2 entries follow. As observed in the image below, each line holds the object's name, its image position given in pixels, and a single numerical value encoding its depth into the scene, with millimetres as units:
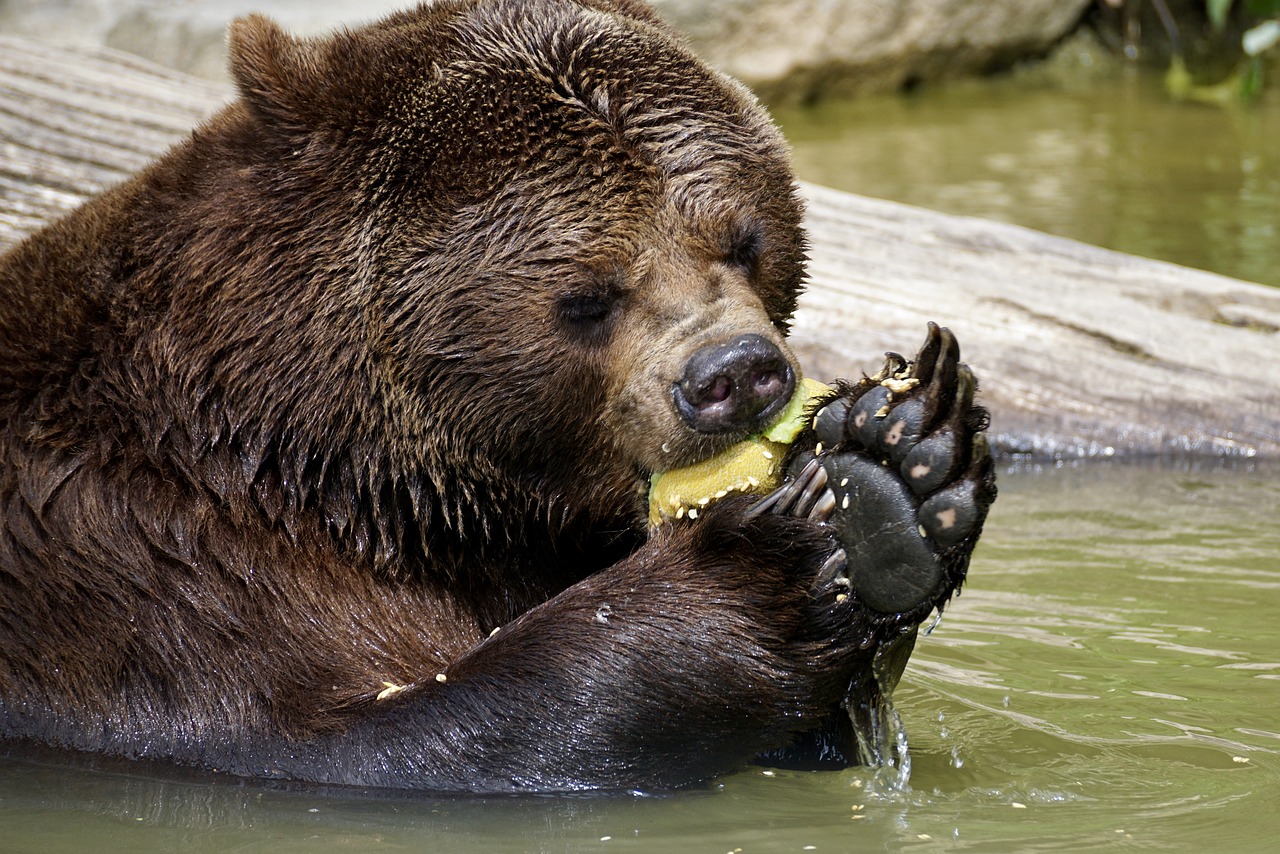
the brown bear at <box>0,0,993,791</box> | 9375
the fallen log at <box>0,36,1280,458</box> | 17016
